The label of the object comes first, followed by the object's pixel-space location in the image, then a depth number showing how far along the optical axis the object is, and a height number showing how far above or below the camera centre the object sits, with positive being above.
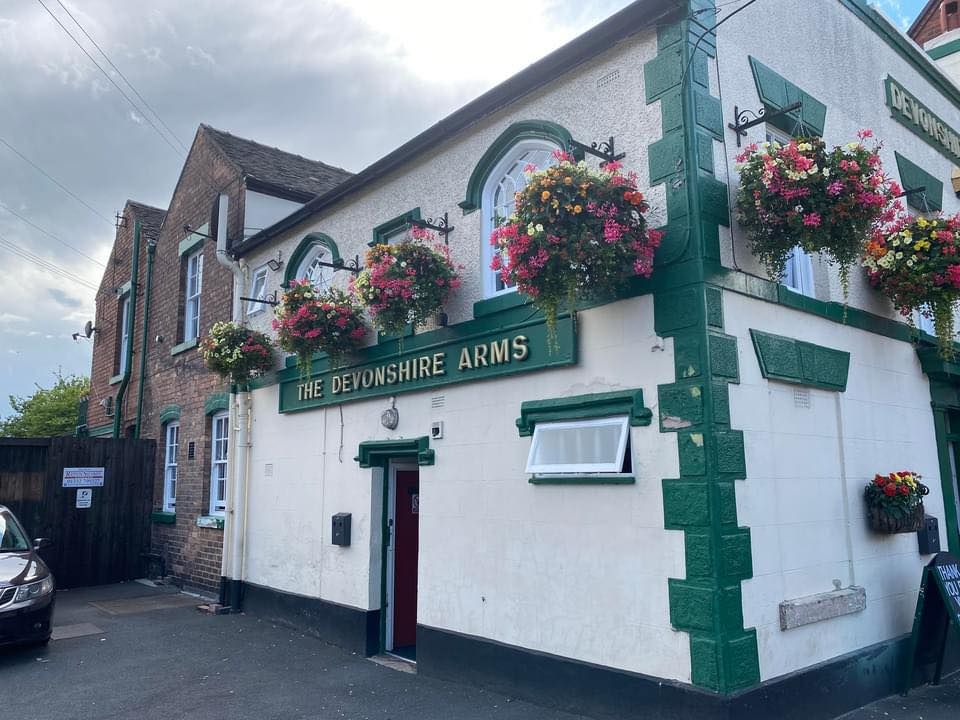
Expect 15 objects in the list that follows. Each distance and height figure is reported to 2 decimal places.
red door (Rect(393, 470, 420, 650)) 8.79 -0.91
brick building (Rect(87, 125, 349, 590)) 12.32 +2.96
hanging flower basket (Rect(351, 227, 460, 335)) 7.55 +1.93
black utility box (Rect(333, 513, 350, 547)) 8.83 -0.61
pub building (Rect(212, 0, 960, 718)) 5.61 +0.44
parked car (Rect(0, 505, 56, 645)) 7.96 -1.23
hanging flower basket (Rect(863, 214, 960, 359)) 6.96 +1.92
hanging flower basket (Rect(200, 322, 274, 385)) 10.54 +1.77
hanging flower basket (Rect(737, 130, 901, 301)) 5.76 +2.08
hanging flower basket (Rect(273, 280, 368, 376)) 8.73 +1.79
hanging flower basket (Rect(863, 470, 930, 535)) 6.58 -0.29
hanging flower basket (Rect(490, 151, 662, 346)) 5.63 +1.80
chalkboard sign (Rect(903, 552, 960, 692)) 6.69 -1.26
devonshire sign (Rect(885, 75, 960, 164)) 8.85 +4.30
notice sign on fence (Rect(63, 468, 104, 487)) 13.30 +0.07
